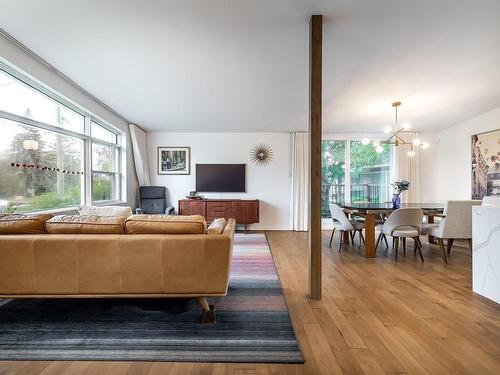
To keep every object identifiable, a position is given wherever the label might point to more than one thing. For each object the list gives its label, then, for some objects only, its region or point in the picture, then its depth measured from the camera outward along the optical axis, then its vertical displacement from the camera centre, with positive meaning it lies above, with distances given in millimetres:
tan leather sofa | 1729 -526
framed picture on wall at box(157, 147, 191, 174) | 5848 +630
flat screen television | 5773 +201
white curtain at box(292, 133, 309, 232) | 5754 +122
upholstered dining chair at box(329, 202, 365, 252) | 3844 -592
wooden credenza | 5328 -484
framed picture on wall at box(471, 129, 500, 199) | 4496 +379
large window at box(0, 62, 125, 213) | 2566 +471
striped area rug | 1473 -981
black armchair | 5336 -297
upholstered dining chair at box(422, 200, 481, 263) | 3334 -484
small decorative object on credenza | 5421 -219
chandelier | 4016 +1193
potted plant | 3854 -159
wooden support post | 2256 +202
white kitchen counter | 2189 -616
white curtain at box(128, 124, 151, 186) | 5215 +703
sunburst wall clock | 5859 +717
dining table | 3551 -410
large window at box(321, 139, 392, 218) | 5957 +380
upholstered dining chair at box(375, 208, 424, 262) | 3326 -533
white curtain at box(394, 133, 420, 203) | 5836 +343
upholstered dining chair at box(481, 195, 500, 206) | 2375 -165
